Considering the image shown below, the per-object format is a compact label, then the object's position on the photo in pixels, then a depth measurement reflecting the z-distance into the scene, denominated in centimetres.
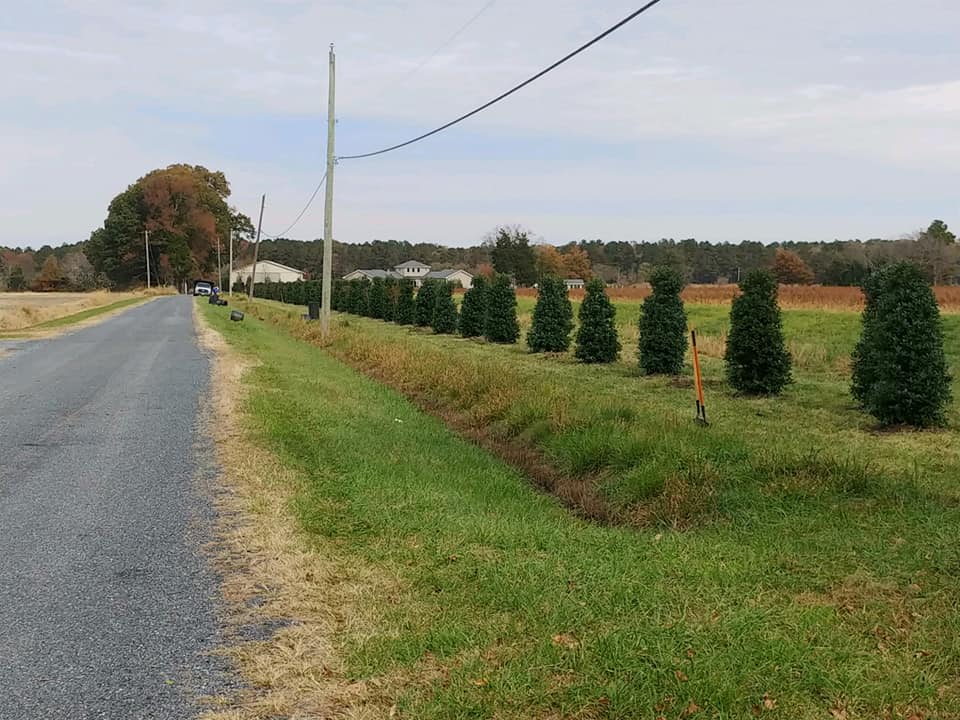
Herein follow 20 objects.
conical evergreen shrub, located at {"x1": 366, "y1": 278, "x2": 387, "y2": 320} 4088
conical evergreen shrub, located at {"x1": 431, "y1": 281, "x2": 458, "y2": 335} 3019
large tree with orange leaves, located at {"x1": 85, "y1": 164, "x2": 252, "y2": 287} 9144
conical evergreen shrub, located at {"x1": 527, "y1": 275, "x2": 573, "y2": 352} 2125
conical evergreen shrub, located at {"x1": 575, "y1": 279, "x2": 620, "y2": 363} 1825
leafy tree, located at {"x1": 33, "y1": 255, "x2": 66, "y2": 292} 10562
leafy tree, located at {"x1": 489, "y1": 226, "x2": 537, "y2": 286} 9231
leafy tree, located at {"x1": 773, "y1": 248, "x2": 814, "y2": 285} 7731
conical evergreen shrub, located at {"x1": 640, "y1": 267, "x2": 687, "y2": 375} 1554
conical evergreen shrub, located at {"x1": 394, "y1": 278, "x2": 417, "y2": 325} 3550
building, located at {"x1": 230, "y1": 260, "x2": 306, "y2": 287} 11675
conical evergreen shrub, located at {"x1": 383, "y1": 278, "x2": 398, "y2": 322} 3912
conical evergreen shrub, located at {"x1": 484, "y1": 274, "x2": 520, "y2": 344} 2497
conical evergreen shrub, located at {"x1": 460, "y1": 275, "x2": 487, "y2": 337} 2708
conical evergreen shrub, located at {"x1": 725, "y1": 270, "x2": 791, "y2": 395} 1251
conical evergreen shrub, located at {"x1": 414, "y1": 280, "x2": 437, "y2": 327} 3331
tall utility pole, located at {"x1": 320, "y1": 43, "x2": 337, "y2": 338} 2460
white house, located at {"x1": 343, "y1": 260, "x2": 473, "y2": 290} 12096
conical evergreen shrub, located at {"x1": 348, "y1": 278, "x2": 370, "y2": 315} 4522
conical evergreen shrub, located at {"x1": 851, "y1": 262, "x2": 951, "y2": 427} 948
